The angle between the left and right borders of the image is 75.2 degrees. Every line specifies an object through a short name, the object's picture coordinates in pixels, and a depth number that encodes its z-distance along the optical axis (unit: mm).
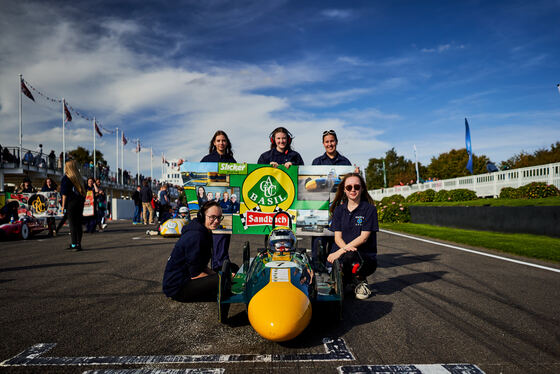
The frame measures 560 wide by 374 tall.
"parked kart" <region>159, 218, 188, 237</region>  12466
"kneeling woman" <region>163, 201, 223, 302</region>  4172
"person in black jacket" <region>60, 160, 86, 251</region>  8859
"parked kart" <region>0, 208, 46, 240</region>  11648
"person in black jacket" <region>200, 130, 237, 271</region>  6164
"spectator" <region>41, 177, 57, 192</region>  14954
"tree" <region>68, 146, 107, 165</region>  63450
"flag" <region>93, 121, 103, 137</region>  37119
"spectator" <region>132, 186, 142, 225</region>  21094
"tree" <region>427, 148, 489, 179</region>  69938
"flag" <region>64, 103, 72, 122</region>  31784
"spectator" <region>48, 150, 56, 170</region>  32688
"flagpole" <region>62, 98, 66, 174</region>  33925
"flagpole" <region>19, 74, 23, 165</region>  28459
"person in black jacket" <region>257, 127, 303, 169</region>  6180
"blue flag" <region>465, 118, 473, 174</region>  38562
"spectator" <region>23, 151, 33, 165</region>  28794
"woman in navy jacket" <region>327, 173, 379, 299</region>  4711
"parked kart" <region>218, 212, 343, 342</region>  2994
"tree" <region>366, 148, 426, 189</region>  87312
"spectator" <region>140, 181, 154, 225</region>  18719
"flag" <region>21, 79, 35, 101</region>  27625
